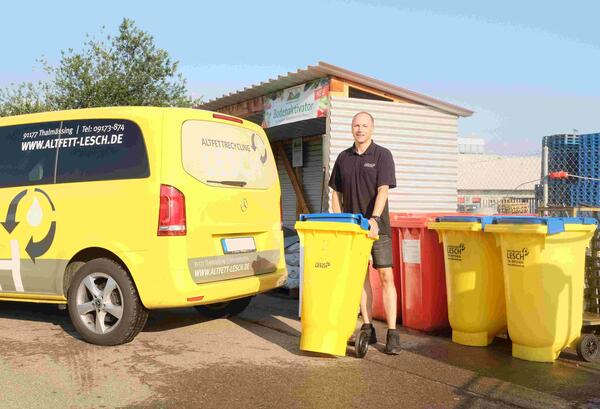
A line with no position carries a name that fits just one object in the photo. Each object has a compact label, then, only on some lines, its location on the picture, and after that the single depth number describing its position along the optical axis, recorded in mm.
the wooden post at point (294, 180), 12625
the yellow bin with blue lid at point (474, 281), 5062
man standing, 4996
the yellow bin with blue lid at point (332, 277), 4633
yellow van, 4848
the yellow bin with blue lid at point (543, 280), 4520
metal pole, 8188
